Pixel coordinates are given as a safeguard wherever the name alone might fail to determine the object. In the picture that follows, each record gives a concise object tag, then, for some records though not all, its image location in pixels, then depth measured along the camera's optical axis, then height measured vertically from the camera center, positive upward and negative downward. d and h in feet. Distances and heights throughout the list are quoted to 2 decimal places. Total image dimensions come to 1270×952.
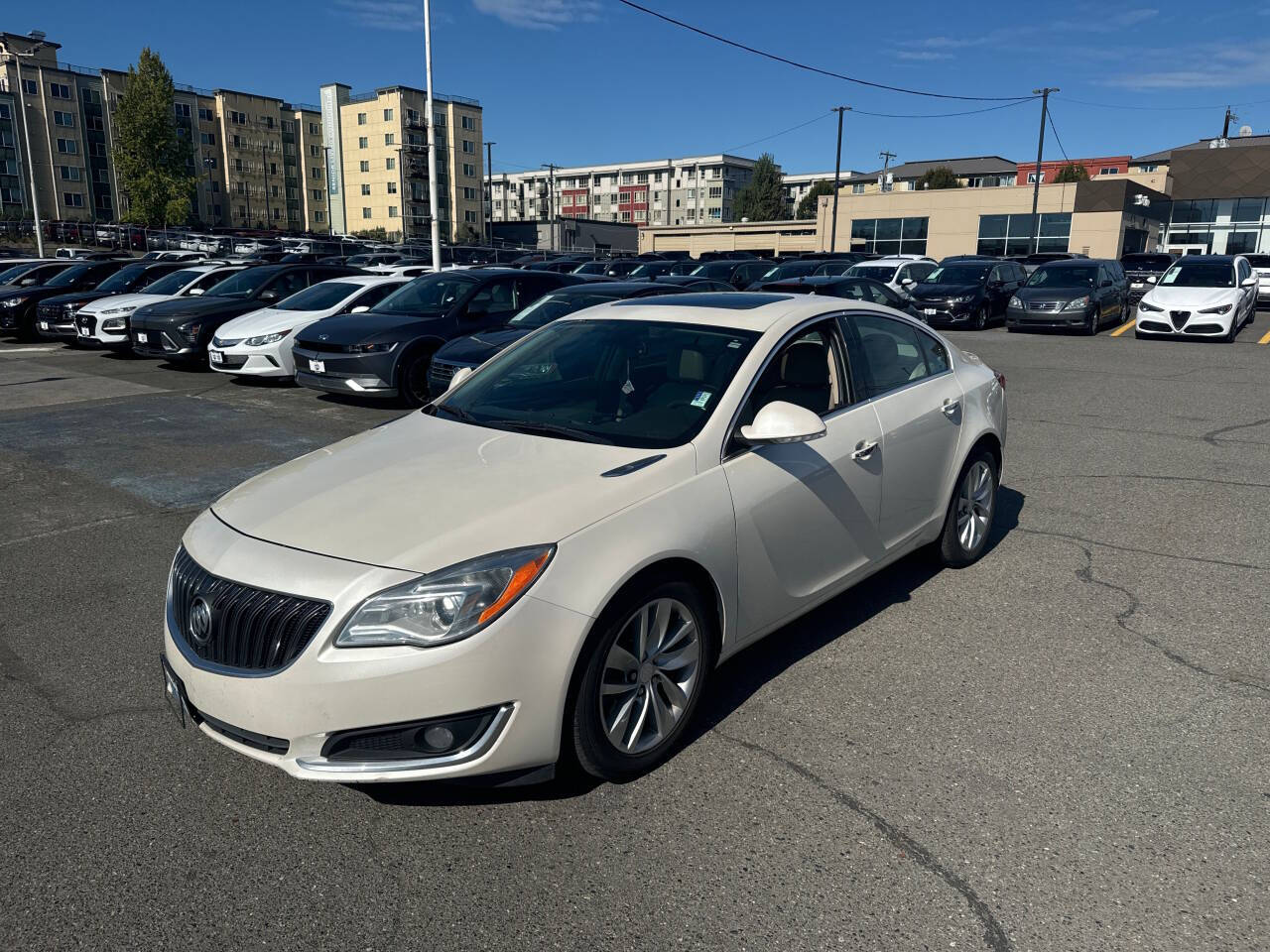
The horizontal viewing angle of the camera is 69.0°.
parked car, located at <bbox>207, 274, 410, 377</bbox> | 39.81 -2.92
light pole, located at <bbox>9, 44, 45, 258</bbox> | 126.93 +5.37
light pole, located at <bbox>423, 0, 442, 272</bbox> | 75.92 +7.80
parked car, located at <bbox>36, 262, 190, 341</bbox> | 54.54 -2.95
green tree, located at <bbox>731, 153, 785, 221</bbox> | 325.62 +22.65
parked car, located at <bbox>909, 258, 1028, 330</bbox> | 66.90 -2.29
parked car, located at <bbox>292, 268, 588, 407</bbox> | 34.58 -2.73
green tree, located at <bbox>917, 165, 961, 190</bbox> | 268.21 +23.45
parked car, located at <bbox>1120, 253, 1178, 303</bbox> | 95.94 -0.47
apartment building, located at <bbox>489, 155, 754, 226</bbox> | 382.42 +29.03
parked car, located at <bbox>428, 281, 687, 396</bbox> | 32.12 -2.38
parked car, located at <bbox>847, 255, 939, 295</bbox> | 74.43 -0.84
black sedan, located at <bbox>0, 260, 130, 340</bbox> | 60.23 -2.55
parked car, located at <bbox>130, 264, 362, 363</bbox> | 44.73 -2.55
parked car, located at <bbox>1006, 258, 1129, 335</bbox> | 61.77 -2.46
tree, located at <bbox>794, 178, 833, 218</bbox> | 327.30 +21.07
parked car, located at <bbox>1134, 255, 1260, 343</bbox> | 56.03 -2.31
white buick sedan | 8.87 -3.06
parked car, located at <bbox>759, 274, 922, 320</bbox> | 43.19 -1.35
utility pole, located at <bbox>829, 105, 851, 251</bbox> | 187.62 +9.28
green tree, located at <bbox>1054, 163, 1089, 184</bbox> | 232.73 +23.45
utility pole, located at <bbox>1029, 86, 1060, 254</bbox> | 162.50 +20.15
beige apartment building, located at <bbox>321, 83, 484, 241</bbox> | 300.61 +31.62
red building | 300.40 +30.74
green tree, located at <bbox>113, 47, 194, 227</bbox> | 217.15 +24.35
